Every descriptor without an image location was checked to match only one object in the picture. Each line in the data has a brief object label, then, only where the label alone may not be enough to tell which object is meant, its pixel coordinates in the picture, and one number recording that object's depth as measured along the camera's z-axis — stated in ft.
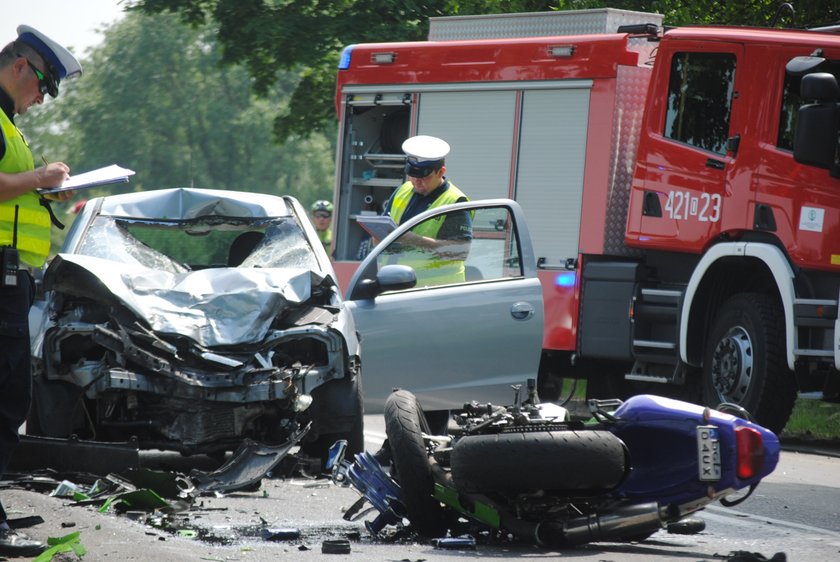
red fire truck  68.54
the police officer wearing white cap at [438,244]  59.57
